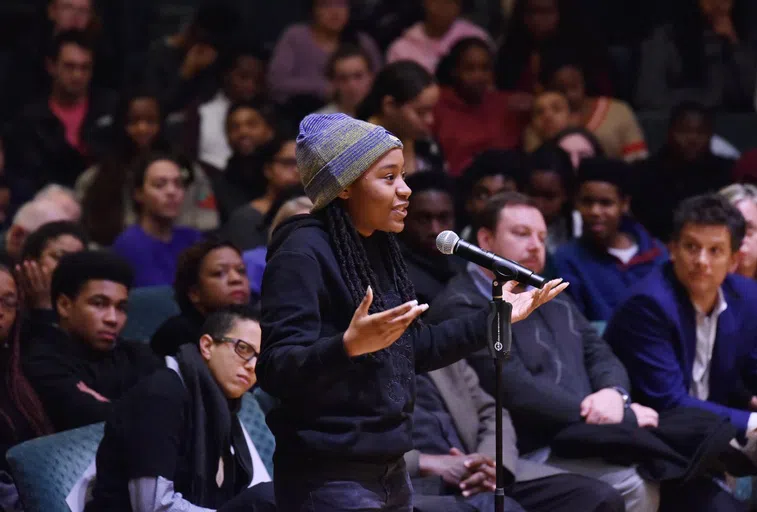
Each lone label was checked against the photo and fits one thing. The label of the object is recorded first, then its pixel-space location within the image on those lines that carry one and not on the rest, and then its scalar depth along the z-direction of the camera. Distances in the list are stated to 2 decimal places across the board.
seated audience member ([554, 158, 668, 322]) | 10.30
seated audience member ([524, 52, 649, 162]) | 13.44
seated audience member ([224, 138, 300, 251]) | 11.36
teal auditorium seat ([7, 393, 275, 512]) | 6.90
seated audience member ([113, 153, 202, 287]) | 11.23
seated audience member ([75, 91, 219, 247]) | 12.04
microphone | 5.34
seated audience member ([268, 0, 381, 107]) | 14.30
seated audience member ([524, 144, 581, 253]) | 11.31
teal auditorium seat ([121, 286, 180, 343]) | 9.80
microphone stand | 5.34
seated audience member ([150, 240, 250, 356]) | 8.97
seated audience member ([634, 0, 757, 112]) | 14.24
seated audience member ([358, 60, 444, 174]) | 11.29
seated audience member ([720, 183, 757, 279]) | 10.04
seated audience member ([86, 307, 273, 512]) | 6.73
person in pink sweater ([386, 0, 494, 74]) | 14.31
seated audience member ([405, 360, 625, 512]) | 7.60
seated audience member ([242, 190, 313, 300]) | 10.01
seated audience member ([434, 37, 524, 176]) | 13.15
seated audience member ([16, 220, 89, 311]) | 9.59
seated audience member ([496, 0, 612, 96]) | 14.12
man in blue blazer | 8.47
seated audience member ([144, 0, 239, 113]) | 14.30
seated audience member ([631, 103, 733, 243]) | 12.30
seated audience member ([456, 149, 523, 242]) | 10.94
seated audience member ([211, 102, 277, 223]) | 12.82
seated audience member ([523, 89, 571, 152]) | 13.02
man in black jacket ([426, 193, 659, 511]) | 7.96
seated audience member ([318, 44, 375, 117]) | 13.20
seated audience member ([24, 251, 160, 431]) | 8.09
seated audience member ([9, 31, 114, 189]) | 13.20
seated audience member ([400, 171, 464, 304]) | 9.55
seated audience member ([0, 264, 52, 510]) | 7.70
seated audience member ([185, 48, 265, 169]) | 13.86
